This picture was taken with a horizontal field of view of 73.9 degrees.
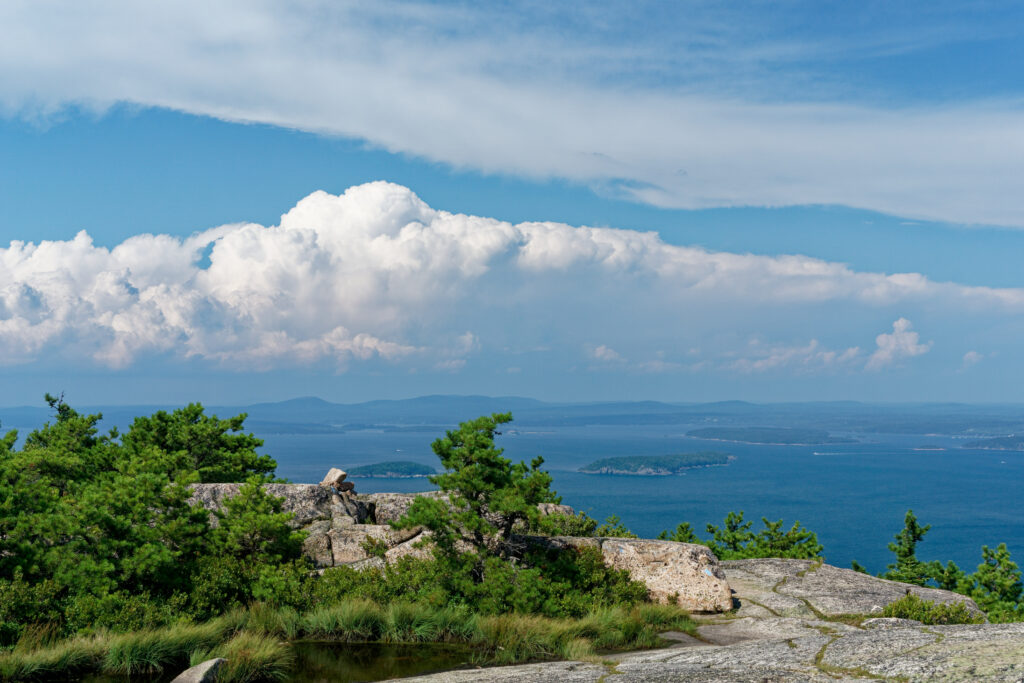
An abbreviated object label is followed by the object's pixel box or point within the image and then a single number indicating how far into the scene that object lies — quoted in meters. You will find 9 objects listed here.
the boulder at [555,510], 21.23
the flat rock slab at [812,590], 15.62
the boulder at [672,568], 15.88
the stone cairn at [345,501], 19.44
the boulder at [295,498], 18.42
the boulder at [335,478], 23.28
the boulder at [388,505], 20.76
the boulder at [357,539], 17.00
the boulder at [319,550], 16.74
